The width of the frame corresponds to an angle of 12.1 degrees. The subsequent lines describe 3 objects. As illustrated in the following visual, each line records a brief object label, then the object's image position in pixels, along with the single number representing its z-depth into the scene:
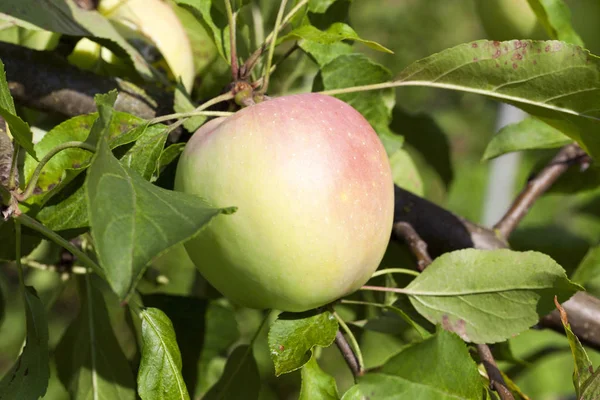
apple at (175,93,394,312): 0.85
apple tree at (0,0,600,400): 0.85
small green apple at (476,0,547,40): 0.99
